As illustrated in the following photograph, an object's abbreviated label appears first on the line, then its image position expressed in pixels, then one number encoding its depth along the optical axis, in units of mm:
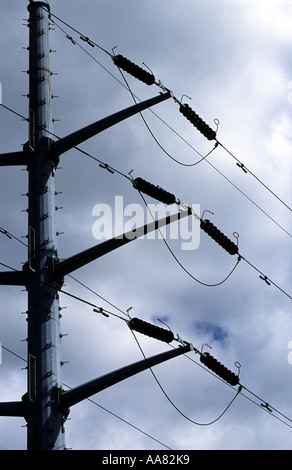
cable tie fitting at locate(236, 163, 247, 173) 27391
